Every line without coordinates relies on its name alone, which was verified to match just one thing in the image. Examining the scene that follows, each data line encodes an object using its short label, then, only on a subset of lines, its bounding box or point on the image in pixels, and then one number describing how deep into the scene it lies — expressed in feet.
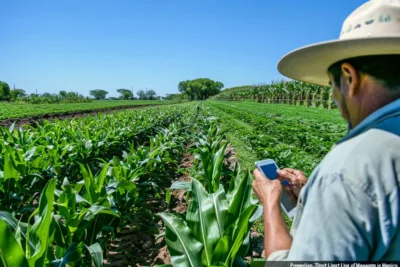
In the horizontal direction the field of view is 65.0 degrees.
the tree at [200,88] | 422.41
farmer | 2.46
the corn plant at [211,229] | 6.06
